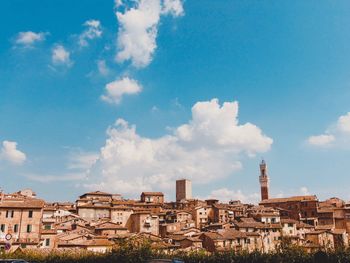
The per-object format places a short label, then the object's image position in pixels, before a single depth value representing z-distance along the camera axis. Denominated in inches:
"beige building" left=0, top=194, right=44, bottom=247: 2004.4
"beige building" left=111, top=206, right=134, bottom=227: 3336.6
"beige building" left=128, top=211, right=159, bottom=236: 3095.5
